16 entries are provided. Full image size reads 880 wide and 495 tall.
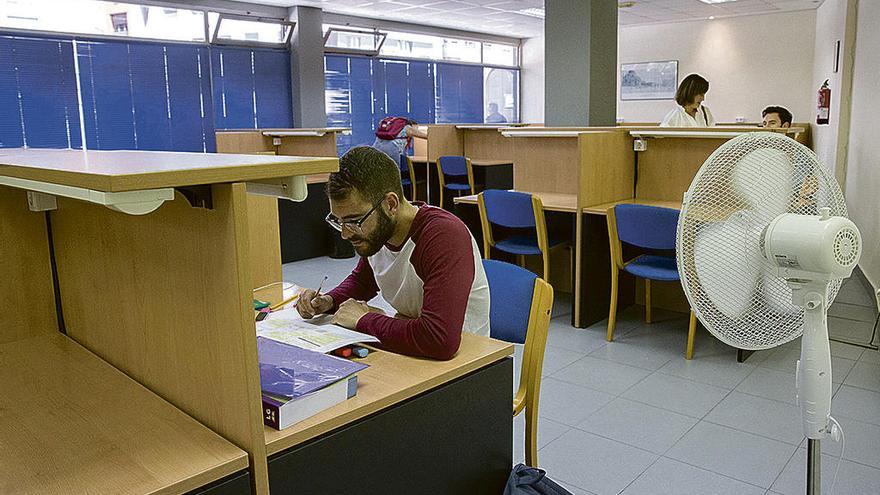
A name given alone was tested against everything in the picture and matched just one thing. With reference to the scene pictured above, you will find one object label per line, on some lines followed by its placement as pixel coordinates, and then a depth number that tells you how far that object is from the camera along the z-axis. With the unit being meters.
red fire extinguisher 6.79
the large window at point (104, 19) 6.56
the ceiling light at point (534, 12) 9.11
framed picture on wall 10.55
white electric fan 1.13
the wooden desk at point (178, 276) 0.90
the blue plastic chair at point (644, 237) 3.19
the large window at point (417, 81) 9.38
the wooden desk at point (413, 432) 1.07
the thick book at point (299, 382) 1.05
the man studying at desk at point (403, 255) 1.40
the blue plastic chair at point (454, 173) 6.26
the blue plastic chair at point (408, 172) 7.27
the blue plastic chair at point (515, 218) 3.82
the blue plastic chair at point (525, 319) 1.66
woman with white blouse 4.57
